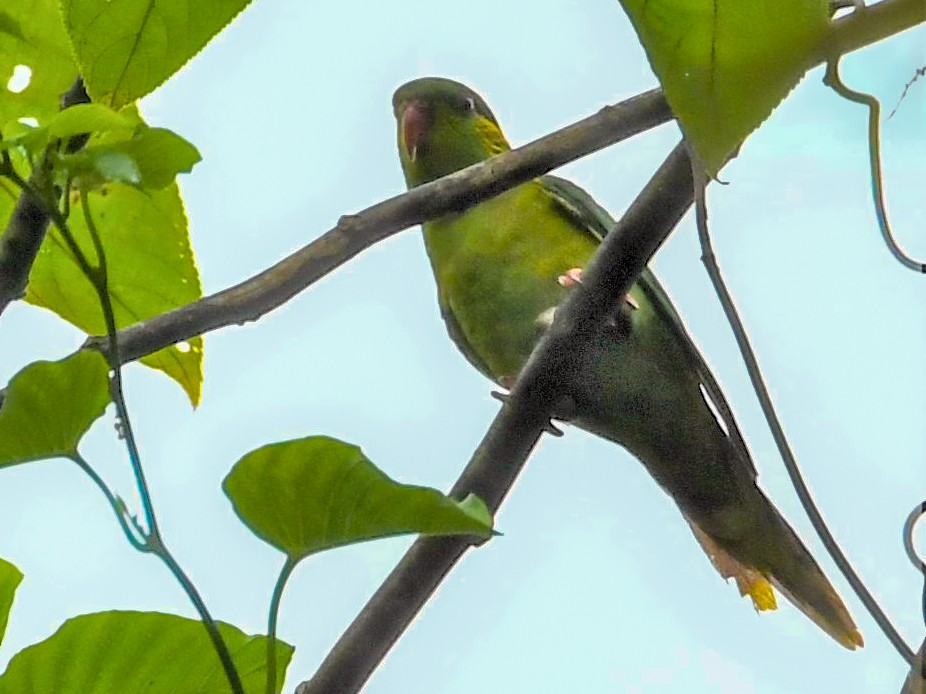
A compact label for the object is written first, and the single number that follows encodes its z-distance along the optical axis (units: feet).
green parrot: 14.99
